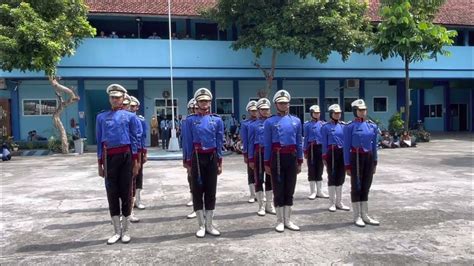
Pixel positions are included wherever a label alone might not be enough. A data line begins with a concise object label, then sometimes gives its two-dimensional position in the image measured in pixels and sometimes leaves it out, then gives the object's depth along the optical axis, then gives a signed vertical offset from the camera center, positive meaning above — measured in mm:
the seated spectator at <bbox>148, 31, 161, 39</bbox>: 21484 +4138
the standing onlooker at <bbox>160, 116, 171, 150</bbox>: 20812 -630
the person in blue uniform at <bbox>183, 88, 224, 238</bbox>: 6113 -548
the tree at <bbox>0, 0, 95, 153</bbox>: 16219 +3420
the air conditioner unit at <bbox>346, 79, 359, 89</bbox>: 24952 +1843
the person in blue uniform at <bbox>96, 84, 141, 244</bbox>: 5781 -462
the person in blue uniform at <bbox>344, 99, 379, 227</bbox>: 6535 -653
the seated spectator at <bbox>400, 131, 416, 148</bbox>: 20844 -1260
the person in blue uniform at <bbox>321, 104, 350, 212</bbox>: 7613 -728
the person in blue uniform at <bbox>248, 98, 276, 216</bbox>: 7332 -774
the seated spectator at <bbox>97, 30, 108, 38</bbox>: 20988 +4138
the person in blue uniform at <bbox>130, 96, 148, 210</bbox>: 7735 -681
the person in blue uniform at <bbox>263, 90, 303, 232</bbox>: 6238 -571
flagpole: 18844 -988
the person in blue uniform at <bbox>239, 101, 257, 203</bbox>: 7934 -349
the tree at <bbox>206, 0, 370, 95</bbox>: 18594 +3993
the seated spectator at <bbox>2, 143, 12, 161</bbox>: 17370 -1247
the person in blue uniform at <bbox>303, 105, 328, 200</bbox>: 8289 -621
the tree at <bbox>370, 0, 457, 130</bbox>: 19562 +3720
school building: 20422 +2226
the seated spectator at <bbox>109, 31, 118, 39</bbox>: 20703 +4018
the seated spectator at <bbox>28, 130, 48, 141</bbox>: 21562 -725
